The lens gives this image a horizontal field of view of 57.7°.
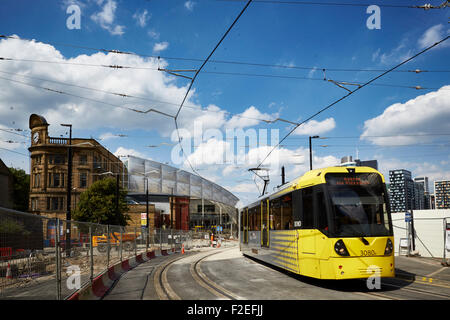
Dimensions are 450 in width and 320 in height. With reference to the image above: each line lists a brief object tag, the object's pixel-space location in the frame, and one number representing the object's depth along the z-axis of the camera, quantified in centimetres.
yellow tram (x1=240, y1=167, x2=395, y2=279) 1046
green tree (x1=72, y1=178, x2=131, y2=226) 4619
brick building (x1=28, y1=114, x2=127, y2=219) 5828
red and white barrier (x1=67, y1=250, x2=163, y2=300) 947
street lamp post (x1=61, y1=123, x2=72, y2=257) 2592
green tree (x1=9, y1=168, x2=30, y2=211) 7281
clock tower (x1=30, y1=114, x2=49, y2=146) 5975
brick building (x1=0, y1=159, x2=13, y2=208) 5700
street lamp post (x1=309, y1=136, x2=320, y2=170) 3070
